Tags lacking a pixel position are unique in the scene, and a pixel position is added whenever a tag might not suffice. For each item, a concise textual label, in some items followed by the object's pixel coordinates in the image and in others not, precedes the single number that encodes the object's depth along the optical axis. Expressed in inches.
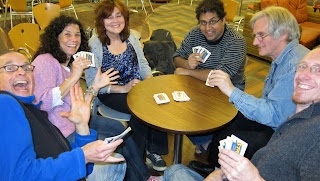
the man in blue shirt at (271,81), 67.7
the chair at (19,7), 212.9
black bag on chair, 132.1
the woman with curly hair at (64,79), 73.1
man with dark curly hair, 95.0
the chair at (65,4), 241.1
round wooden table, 68.9
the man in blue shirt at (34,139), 43.3
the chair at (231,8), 202.5
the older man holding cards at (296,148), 44.5
